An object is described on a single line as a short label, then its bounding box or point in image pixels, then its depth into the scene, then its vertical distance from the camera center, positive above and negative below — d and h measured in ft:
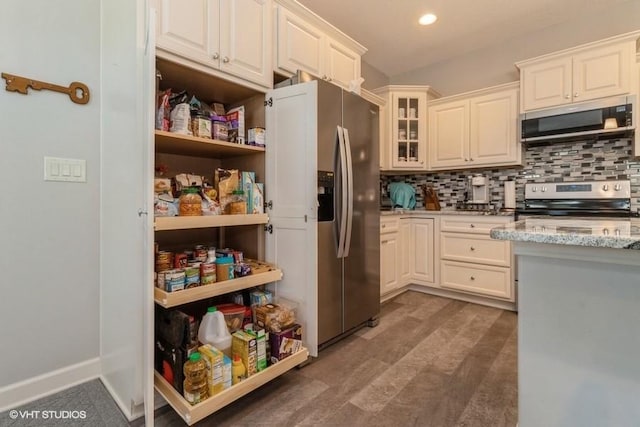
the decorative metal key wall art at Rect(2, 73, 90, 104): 4.93 +2.17
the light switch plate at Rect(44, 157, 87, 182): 5.32 +0.76
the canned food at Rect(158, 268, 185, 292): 4.63 -1.06
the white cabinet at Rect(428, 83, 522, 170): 9.89 +2.93
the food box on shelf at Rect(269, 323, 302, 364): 5.32 -2.35
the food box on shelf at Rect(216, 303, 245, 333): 5.68 -1.99
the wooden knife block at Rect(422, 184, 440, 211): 11.99 +0.59
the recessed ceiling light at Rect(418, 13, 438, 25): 9.22 +6.05
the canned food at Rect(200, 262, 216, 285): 5.12 -1.05
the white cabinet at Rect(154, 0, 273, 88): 4.95 +3.22
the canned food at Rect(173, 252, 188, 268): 5.19 -0.86
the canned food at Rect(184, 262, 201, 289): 4.86 -1.05
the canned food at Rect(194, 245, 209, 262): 5.51 -0.79
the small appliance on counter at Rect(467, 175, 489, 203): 10.85 +0.84
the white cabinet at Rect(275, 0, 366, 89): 6.70 +4.12
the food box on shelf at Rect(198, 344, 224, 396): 4.38 -2.29
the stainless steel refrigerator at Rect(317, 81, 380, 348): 6.31 +0.01
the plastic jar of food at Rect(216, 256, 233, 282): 5.40 -1.03
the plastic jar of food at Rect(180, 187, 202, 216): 5.08 +0.15
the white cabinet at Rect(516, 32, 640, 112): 8.02 +3.99
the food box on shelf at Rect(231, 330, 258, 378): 4.91 -2.27
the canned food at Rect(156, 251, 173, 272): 5.00 -0.83
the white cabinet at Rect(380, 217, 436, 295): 9.77 -1.39
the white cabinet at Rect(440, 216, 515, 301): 9.28 -1.48
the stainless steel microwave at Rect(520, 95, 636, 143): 7.97 +2.64
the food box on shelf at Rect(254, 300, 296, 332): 5.61 -2.01
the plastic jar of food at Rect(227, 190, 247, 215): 6.02 +0.16
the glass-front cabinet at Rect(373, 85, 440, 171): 11.44 +3.28
